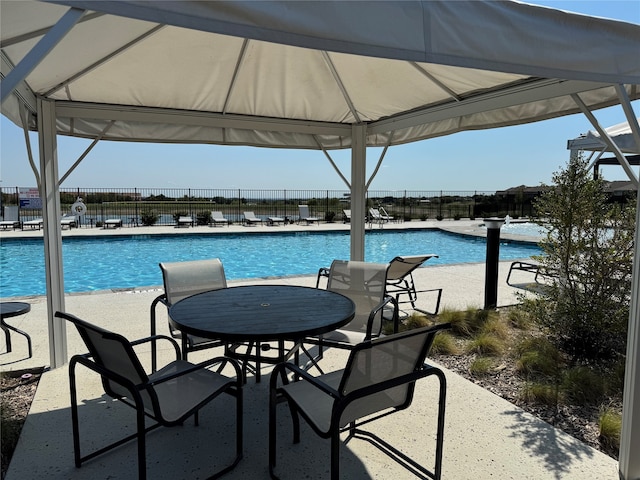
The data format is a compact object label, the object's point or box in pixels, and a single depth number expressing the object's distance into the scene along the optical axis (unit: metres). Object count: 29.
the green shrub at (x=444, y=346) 3.81
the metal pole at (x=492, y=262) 5.29
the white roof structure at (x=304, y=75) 1.49
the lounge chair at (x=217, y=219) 17.50
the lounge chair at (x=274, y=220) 18.16
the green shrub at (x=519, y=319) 4.52
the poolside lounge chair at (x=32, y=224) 15.11
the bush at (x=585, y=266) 3.55
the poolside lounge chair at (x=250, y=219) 18.13
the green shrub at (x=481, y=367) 3.38
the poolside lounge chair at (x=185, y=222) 16.92
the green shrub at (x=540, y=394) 2.90
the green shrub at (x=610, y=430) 2.40
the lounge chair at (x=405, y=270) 4.73
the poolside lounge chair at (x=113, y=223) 16.08
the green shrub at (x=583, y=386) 2.92
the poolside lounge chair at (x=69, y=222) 15.49
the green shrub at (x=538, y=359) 3.36
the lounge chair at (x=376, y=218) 18.27
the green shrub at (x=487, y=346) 3.78
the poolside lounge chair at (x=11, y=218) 14.48
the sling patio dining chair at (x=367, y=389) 1.68
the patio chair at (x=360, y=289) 3.18
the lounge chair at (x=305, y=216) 18.58
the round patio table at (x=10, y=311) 3.29
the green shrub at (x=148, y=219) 16.84
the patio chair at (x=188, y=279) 3.32
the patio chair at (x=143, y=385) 1.76
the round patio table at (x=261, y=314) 2.11
